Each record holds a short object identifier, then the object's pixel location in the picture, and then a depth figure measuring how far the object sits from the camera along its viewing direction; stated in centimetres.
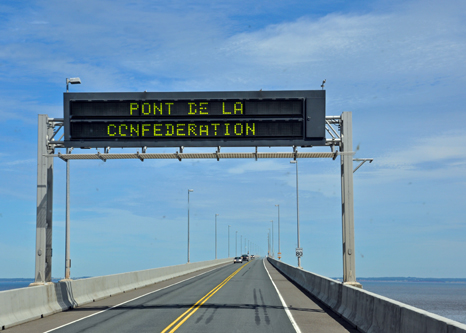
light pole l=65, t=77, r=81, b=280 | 3084
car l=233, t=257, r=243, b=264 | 11334
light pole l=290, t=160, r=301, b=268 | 5553
